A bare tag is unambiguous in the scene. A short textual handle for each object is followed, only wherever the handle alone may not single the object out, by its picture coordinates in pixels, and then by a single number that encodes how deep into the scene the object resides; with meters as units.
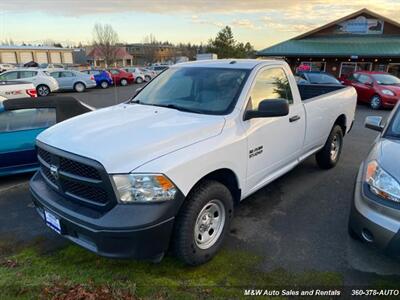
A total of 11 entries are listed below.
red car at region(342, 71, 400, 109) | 13.00
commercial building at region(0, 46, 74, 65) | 63.45
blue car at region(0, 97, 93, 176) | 5.02
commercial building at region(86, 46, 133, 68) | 60.12
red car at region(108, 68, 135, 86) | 27.67
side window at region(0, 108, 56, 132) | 5.19
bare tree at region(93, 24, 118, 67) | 56.09
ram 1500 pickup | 2.35
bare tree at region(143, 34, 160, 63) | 89.91
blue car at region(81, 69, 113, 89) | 24.52
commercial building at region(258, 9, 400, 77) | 25.33
